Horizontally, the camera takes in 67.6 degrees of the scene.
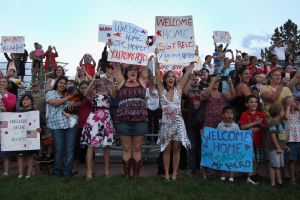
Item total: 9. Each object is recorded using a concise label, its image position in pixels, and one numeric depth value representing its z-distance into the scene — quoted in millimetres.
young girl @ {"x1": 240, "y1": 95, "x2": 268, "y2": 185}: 4316
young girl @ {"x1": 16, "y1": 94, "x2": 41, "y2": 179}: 4597
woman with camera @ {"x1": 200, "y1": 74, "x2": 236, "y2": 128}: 4514
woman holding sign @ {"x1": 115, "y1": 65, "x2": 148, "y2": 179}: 4185
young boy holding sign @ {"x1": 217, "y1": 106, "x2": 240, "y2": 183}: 4359
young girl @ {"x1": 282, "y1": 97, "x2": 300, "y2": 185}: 4366
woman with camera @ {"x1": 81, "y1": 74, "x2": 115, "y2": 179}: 4423
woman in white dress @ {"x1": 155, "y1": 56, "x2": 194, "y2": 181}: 4275
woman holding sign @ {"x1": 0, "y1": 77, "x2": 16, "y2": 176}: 4721
